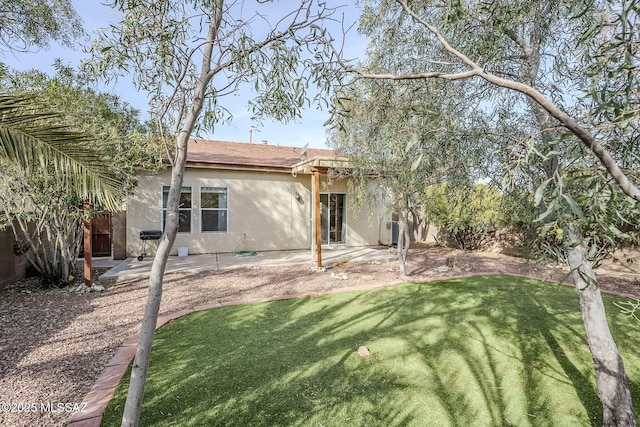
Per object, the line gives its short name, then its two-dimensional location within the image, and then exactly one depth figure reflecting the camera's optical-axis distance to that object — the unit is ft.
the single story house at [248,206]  37.17
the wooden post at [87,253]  24.21
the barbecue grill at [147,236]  36.35
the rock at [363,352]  13.91
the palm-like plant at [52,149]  10.66
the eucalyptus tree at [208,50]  8.88
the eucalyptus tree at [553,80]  6.00
